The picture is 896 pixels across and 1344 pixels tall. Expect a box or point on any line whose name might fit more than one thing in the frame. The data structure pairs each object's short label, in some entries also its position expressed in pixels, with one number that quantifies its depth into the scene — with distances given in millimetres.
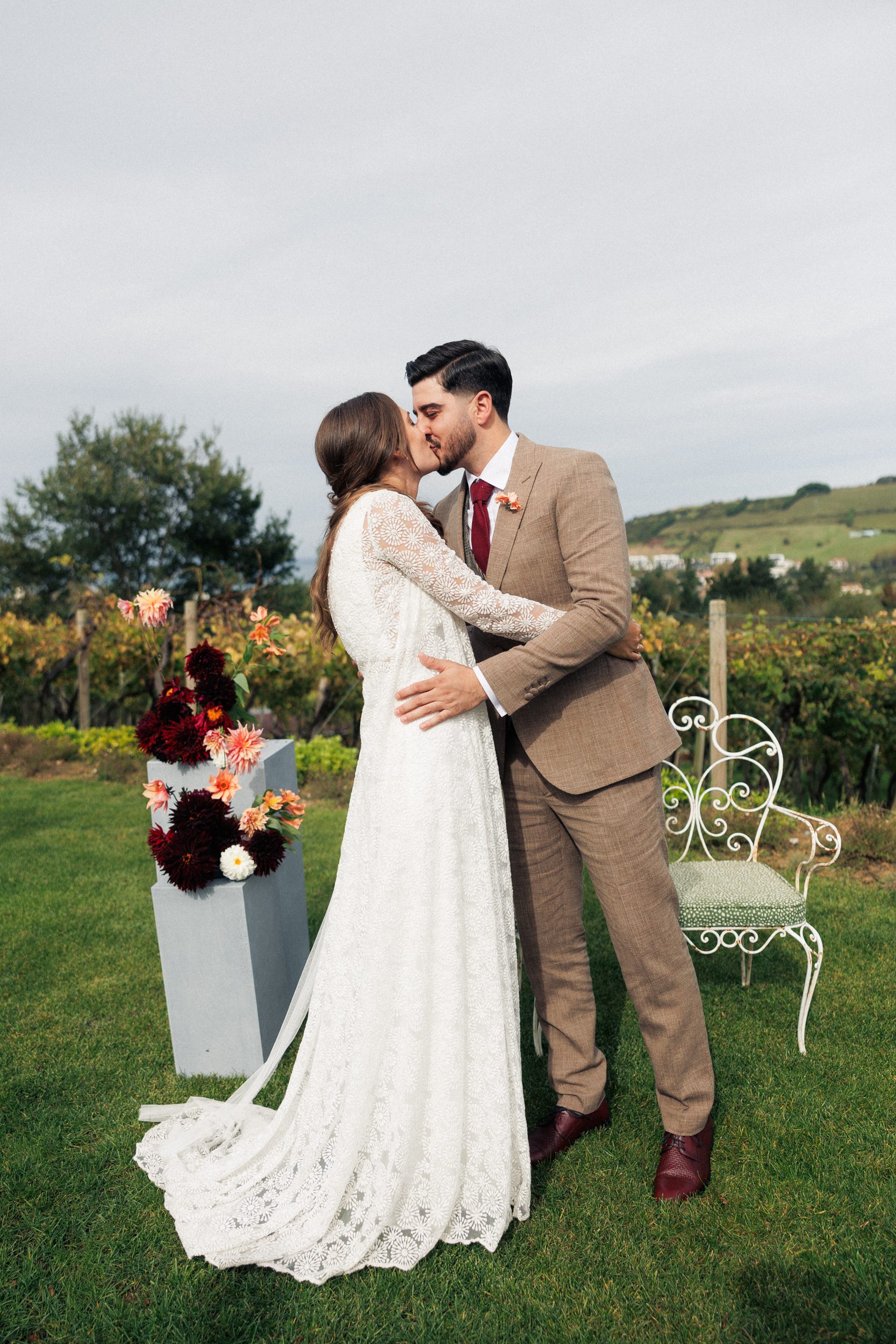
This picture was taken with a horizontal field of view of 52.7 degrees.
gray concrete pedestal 3141
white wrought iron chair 3352
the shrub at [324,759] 8219
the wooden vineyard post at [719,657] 6566
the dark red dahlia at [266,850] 3244
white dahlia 3137
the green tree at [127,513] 29500
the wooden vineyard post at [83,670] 10508
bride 2254
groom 2383
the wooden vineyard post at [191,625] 8836
